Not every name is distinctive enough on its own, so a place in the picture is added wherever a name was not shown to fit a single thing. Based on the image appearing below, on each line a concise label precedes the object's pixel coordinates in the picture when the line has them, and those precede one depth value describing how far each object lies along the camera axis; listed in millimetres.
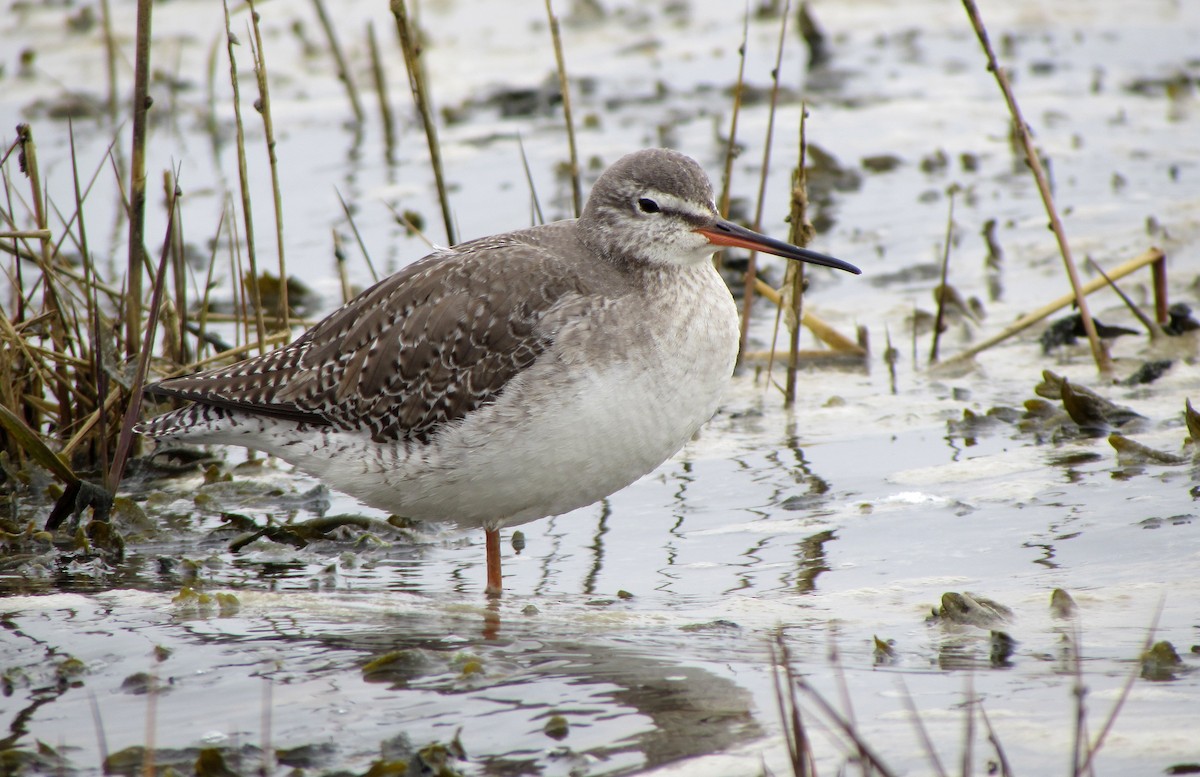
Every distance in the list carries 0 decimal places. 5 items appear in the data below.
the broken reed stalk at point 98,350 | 14211
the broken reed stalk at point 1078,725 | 7133
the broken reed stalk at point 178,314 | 16266
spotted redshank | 12492
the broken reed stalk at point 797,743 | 7305
